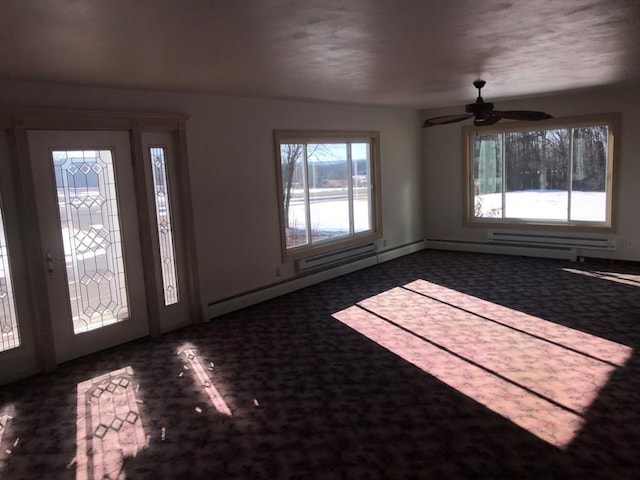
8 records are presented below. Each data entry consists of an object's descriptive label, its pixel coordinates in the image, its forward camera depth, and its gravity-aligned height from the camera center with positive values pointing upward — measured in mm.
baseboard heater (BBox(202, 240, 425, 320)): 5816 -1381
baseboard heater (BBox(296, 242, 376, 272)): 6855 -1211
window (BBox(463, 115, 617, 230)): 7555 -201
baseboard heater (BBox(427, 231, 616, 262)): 7668 -1314
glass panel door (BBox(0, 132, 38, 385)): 4148 -813
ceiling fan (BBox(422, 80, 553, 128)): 5020 +455
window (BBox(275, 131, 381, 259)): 6680 -261
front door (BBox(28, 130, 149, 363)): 4387 -482
